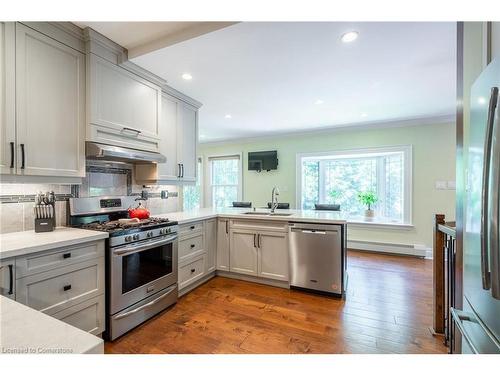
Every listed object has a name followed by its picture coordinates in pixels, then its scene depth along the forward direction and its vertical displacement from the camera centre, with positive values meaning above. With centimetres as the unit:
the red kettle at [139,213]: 239 -27
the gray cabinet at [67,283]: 140 -63
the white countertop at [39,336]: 53 -36
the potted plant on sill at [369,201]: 455 -27
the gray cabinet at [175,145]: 277 +55
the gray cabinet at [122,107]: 200 +77
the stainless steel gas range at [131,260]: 182 -64
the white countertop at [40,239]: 134 -35
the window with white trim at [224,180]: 589 +18
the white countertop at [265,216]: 260 -35
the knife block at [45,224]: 177 -29
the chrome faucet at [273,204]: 319 -24
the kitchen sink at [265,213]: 302 -35
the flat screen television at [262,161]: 533 +61
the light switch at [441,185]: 398 +4
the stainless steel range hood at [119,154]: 196 +31
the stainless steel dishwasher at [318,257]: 254 -78
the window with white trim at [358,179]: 435 +16
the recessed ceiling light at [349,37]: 178 +117
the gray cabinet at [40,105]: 154 +60
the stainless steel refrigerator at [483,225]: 81 -14
